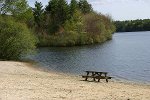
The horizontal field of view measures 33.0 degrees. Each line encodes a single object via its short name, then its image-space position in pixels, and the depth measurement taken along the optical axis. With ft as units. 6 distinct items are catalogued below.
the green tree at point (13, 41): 123.54
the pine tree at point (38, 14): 272.02
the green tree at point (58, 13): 258.32
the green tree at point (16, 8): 134.72
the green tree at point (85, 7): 297.60
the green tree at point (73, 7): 260.01
